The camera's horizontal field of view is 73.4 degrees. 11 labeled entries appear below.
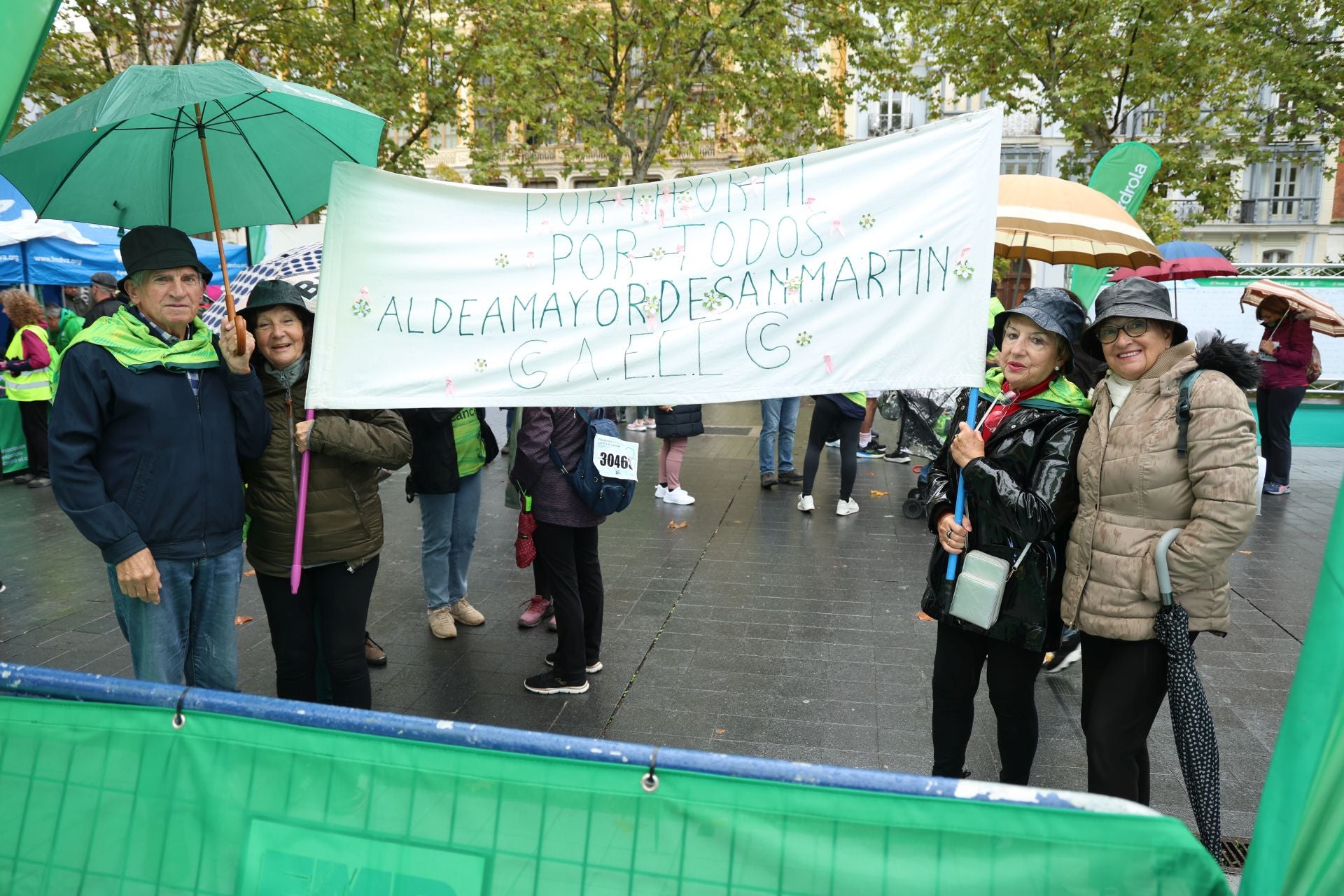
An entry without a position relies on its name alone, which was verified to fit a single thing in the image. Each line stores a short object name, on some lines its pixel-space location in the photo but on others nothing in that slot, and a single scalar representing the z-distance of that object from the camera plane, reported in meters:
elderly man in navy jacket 2.82
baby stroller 8.95
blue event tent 9.17
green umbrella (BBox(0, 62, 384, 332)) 2.82
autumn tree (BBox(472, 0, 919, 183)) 15.60
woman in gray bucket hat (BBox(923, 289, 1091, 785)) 2.86
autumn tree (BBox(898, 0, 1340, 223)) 13.55
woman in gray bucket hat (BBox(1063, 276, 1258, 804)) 2.59
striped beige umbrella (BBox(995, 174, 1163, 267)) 4.67
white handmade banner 2.78
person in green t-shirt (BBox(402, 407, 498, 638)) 4.86
